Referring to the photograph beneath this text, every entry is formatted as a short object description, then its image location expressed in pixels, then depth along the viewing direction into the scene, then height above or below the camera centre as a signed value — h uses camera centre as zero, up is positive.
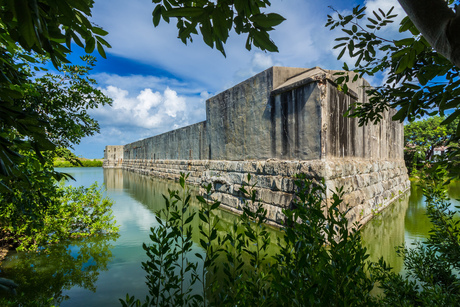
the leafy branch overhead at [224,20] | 0.93 +0.60
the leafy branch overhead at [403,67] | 1.34 +0.69
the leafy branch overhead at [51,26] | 0.68 +0.58
